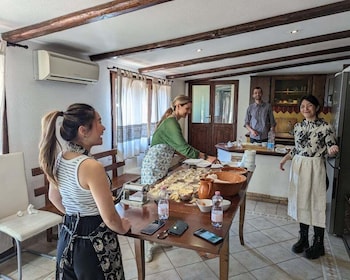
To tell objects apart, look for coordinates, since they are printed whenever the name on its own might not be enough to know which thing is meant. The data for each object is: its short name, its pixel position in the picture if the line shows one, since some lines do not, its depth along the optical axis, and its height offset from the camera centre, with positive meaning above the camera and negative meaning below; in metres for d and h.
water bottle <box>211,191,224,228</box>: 1.45 -0.56
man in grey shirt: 4.45 -0.15
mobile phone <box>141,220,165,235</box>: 1.38 -0.61
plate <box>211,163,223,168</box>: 2.57 -0.52
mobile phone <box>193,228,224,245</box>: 1.28 -0.61
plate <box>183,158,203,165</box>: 2.70 -0.51
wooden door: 6.77 -0.10
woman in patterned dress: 2.42 -0.57
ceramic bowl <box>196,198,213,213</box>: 1.62 -0.57
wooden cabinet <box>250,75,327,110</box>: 6.05 +0.54
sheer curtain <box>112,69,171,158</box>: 4.14 +0.01
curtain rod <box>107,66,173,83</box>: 4.02 +0.61
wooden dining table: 1.29 -0.62
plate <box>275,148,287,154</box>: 3.76 -0.55
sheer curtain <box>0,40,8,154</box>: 2.40 +0.02
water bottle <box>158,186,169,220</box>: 1.54 -0.57
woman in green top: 2.24 -0.30
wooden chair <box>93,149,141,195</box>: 3.67 -0.81
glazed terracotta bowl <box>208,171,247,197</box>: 1.80 -0.51
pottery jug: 1.77 -0.52
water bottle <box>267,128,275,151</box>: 3.97 -0.46
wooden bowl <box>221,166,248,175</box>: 2.34 -0.51
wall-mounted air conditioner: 2.74 +0.44
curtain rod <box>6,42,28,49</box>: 2.50 +0.60
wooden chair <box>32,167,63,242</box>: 2.72 -0.94
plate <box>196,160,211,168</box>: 2.63 -0.52
